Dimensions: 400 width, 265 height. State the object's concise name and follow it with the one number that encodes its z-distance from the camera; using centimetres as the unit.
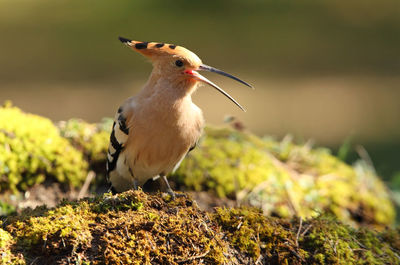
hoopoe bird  659
